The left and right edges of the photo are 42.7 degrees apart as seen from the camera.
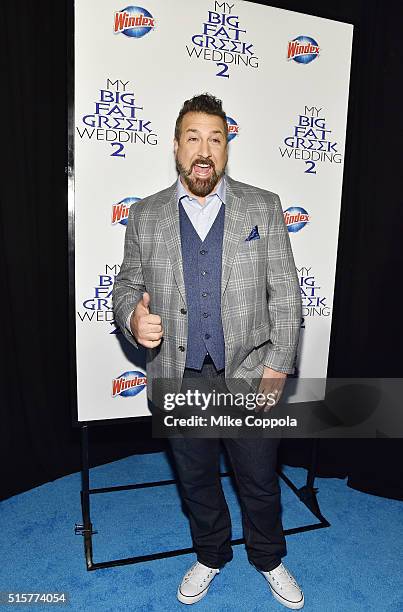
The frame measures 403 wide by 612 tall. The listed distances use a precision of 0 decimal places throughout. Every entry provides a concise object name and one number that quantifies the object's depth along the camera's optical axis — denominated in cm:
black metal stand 248
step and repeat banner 230
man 202
